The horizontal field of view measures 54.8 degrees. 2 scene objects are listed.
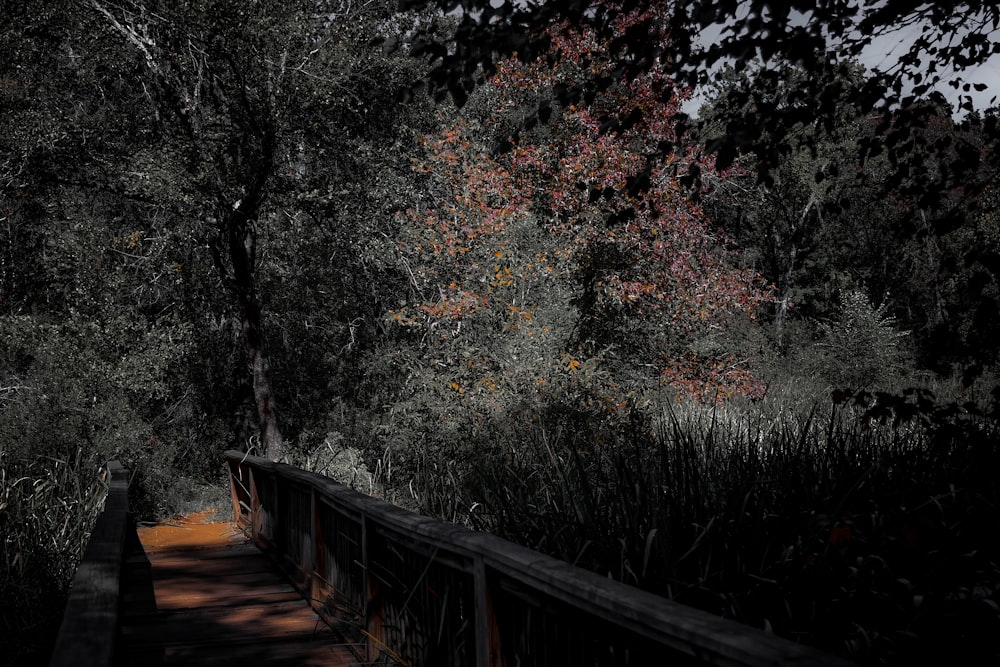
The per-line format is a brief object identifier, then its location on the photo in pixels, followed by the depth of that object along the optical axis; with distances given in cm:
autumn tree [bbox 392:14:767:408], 1441
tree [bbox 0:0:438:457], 1434
